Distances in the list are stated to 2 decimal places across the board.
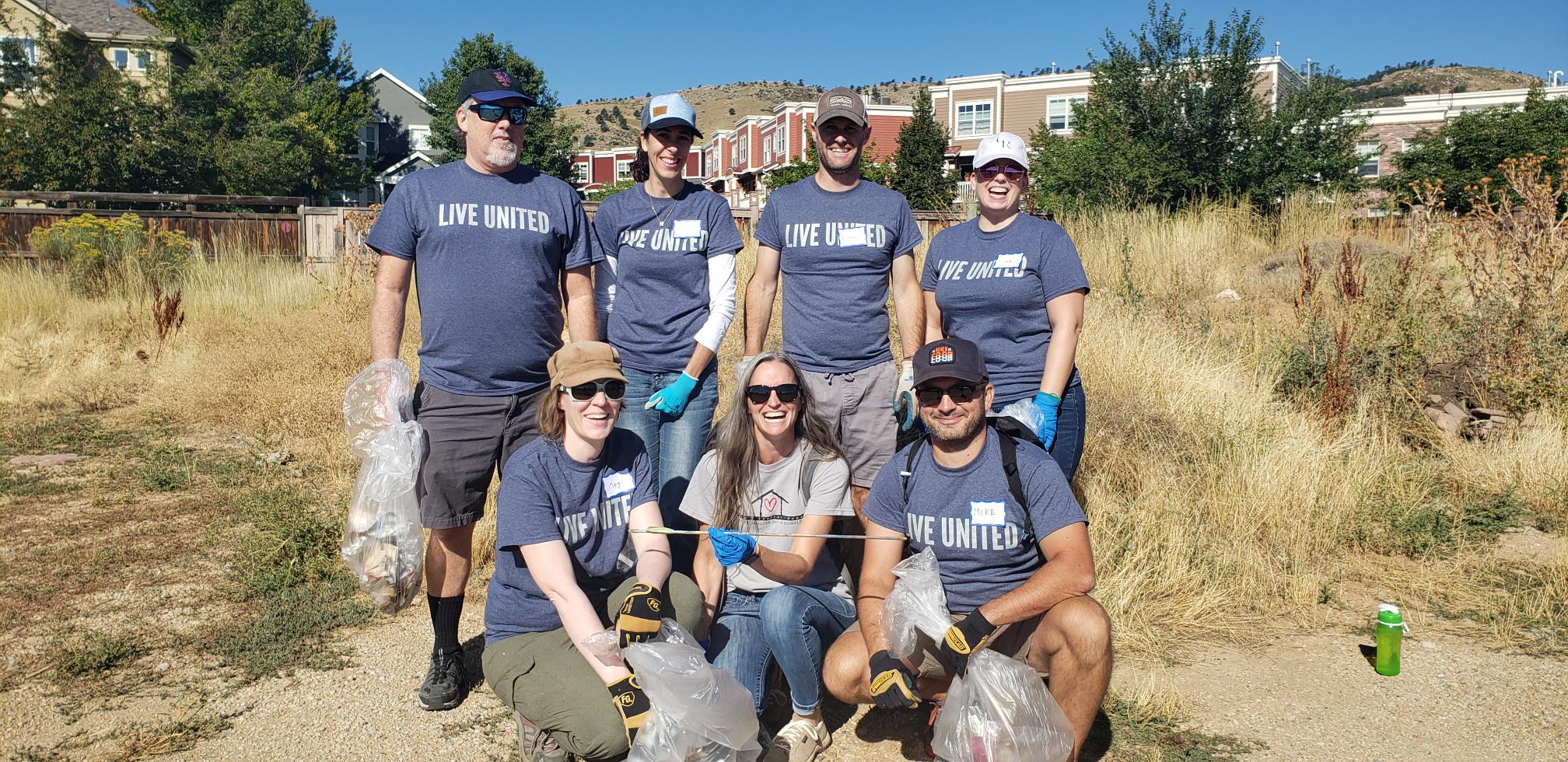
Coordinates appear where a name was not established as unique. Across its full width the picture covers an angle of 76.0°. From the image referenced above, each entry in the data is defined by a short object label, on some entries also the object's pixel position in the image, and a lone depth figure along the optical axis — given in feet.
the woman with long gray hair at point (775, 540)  10.03
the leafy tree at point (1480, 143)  62.18
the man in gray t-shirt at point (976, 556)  8.86
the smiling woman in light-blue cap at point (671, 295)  11.78
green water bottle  11.64
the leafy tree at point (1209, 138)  47.88
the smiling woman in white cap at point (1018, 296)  11.17
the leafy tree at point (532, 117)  108.06
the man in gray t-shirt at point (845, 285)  11.78
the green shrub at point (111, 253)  38.47
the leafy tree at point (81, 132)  83.15
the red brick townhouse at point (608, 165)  218.18
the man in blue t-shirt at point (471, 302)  10.51
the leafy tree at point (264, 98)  104.01
